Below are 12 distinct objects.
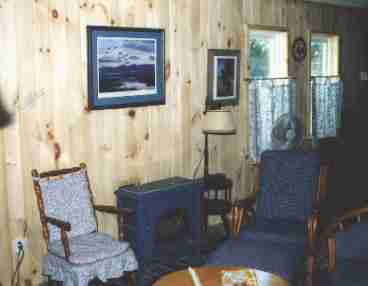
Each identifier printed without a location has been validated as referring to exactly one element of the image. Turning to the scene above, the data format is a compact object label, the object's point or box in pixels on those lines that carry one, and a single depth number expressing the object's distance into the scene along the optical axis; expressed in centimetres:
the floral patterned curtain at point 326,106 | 688
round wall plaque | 660
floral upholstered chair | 350
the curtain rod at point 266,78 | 582
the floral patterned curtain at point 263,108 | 586
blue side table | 420
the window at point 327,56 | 743
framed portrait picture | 534
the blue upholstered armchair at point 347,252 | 315
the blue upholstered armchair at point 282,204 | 378
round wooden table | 297
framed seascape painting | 423
